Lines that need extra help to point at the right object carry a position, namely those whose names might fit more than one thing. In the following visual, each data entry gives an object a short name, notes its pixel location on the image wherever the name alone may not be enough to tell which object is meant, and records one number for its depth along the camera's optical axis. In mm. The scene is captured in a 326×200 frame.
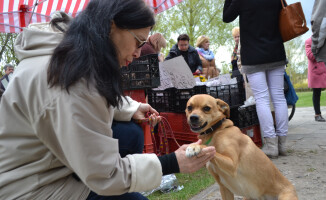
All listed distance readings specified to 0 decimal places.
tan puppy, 2148
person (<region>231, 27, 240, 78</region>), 5195
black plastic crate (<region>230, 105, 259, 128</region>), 3592
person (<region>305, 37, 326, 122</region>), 6098
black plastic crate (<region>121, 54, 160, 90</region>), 2852
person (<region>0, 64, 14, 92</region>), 7891
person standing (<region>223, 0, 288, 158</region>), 3369
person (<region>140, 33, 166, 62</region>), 4387
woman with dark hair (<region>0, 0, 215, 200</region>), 1038
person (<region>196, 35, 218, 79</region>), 5805
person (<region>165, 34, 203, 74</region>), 4945
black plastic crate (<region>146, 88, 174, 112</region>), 3736
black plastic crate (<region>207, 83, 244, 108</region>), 3527
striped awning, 4512
